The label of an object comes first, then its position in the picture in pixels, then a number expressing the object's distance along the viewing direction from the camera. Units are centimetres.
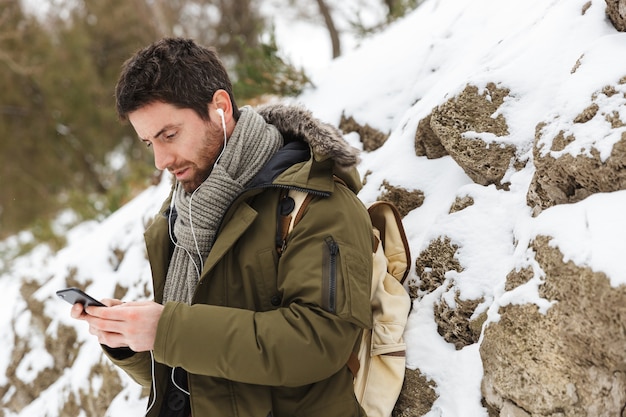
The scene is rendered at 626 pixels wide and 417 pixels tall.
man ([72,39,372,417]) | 142
